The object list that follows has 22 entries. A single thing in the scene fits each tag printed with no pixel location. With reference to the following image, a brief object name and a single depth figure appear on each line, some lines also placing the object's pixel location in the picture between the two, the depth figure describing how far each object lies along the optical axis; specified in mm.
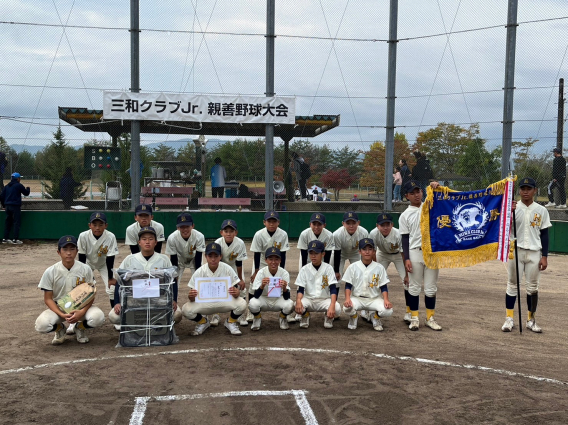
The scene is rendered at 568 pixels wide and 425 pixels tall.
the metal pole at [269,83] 16031
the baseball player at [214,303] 7230
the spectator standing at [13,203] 15281
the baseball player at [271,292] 7441
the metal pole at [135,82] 15570
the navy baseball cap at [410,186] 7844
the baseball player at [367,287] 7508
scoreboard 16188
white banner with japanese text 15781
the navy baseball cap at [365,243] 7688
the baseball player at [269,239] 8578
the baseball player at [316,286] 7582
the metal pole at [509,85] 14883
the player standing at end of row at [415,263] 7648
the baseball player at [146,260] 6984
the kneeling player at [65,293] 6656
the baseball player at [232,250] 8219
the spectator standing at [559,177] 15562
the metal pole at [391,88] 16312
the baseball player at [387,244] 8328
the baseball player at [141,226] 8141
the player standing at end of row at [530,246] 7578
